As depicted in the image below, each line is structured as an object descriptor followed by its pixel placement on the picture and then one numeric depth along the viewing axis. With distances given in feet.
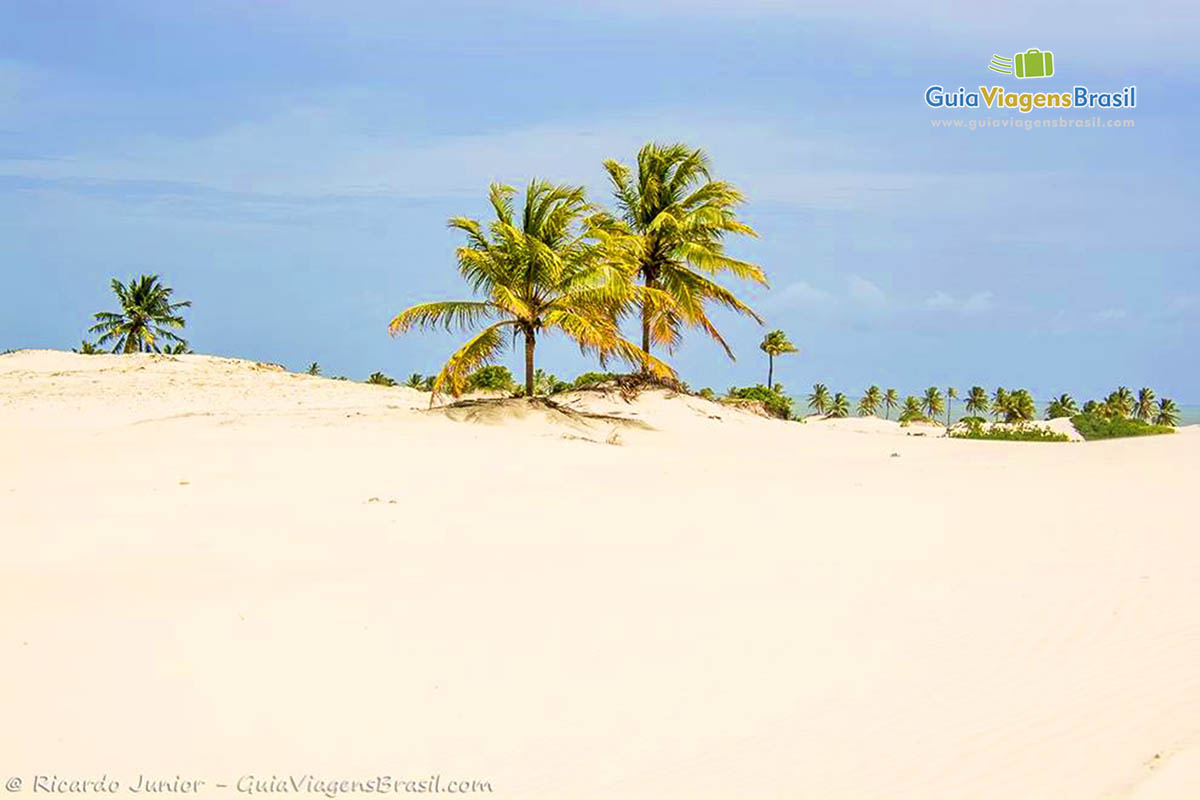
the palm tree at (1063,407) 410.88
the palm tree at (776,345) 267.39
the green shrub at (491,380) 99.87
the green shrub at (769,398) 94.17
